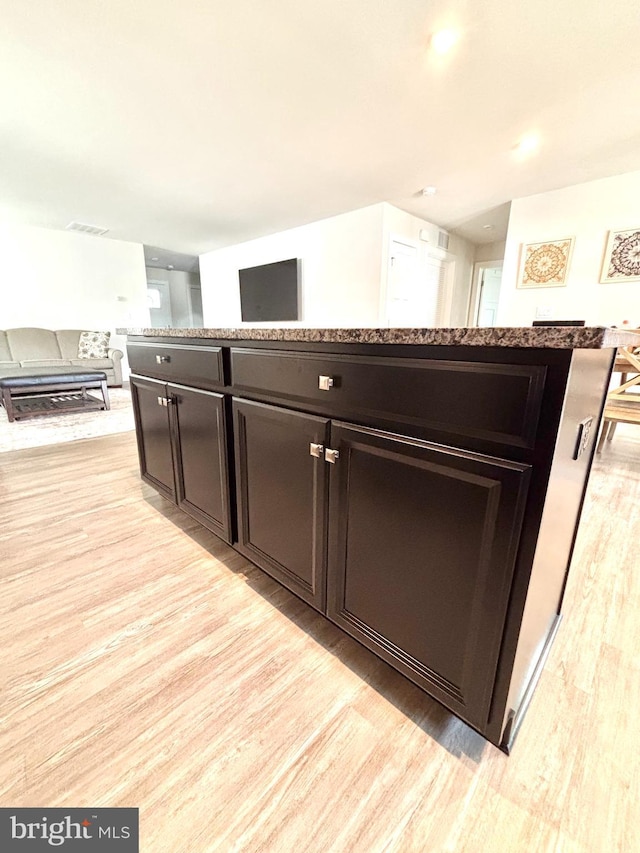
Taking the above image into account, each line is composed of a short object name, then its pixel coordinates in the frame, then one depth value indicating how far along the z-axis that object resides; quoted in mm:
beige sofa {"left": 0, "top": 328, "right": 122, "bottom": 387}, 4949
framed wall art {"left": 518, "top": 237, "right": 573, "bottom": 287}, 3512
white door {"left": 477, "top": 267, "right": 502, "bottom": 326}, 6754
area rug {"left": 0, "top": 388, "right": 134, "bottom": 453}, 2988
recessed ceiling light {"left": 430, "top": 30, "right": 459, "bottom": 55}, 1779
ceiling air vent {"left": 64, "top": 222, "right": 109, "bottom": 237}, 5180
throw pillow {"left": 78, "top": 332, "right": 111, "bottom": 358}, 5383
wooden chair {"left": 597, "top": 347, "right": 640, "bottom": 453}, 2332
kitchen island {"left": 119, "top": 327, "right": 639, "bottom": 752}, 568
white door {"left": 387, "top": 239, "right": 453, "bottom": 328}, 4434
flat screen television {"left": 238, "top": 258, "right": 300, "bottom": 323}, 5152
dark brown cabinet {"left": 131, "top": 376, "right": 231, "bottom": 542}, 1262
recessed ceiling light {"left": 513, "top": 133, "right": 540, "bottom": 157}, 2695
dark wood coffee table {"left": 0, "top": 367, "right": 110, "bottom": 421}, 3609
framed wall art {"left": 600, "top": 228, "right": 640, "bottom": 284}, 3135
